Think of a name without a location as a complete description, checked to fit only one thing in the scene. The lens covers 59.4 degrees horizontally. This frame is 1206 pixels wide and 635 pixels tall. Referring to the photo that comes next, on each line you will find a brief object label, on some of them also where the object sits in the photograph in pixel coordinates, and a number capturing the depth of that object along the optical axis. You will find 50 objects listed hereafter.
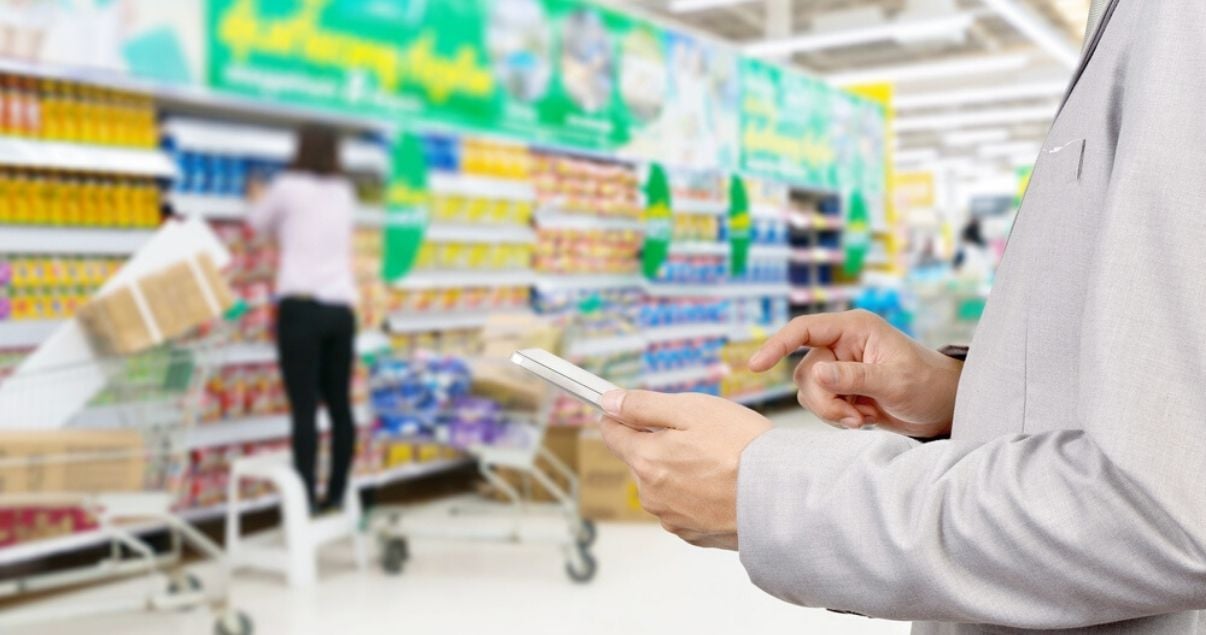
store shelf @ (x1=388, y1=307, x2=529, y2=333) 5.43
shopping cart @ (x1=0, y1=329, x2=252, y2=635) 3.14
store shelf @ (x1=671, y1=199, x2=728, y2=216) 7.70
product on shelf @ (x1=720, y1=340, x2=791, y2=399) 8.47
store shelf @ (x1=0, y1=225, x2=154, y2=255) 3.87
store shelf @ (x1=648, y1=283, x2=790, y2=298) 7.62
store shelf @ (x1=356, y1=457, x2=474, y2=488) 5.37
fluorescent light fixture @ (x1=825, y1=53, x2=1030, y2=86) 11.41
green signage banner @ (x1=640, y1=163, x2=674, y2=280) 7.32
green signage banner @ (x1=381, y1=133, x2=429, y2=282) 5.29
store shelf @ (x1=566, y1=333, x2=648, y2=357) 4.87
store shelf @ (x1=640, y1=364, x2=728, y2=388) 7.35
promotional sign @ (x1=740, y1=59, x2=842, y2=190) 8.48
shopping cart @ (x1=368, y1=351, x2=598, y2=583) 4.12
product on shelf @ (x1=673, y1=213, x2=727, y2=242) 7.73
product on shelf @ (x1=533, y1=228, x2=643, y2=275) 6.32
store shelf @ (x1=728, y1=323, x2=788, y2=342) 8.48
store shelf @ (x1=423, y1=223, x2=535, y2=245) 5.59
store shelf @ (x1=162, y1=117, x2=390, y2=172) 4.37
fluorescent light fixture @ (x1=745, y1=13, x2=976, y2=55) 9.77
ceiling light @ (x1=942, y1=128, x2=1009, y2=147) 21.28
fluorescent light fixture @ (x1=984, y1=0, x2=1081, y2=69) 9.47
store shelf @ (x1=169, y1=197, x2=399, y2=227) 4.34
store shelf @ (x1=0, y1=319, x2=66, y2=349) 3.86
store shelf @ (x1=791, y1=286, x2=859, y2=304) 9.52
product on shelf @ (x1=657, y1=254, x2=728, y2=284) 7.69
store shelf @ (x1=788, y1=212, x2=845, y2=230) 9.23
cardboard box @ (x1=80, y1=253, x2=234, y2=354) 3.49
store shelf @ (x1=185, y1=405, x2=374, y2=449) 4.50
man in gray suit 0.65
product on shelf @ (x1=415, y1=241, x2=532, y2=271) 5.57
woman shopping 4.37
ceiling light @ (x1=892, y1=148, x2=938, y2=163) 23.29
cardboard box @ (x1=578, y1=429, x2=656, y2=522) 5.10
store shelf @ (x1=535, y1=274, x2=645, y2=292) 6.30
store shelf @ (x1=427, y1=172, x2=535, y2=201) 5.55
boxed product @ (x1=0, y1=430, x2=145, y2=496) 3.09
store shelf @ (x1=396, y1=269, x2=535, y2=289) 5.46
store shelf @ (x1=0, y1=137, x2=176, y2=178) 3.78
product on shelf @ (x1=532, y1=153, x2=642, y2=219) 6.29
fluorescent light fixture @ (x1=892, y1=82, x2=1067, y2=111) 14.71
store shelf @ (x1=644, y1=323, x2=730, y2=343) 7.45
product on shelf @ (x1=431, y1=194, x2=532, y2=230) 5.59
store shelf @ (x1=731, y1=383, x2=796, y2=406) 8.73
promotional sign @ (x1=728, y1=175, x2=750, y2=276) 8.34
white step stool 4.13
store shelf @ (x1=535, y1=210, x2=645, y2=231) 6.30
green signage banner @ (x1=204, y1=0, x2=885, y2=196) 4.82
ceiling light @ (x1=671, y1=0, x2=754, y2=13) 10.26
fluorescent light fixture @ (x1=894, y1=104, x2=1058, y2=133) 17.30
